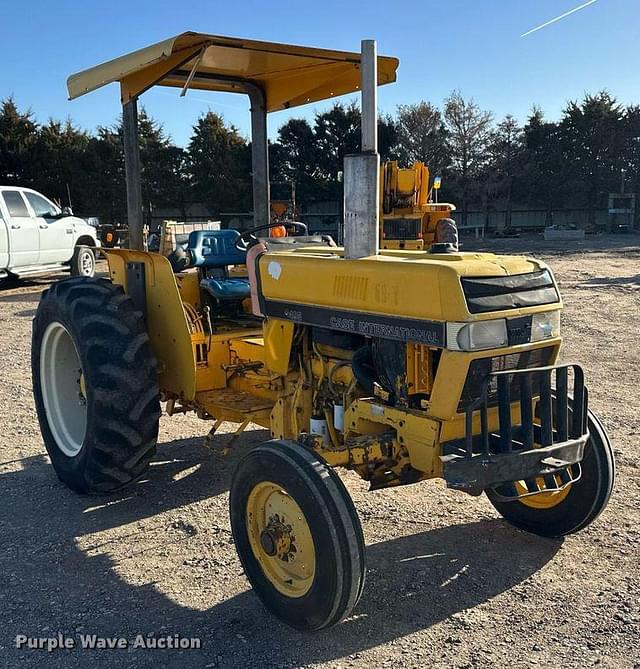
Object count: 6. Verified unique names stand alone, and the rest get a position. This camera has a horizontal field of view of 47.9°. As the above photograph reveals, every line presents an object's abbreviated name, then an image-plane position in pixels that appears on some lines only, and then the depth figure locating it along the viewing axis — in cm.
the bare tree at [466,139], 3600
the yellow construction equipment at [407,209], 1702
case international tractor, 297
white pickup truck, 1358
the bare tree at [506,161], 3534
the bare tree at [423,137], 3591
